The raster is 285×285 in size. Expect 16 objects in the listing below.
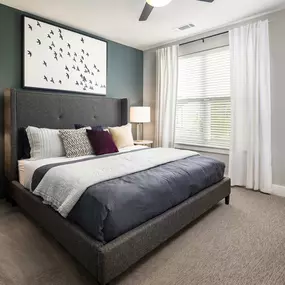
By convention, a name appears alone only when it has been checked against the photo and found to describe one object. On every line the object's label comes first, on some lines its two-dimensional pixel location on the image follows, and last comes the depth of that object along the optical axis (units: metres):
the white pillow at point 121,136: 3.45
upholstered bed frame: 1.46
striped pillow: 2.74
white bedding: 2.38
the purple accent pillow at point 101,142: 2.95
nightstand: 4.08
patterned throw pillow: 2.80
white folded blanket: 1.71
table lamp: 4.13
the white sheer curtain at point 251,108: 3.11
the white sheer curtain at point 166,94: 4.18
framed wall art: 3.06
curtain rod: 3.56
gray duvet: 1.48
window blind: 3.70
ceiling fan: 2.19
